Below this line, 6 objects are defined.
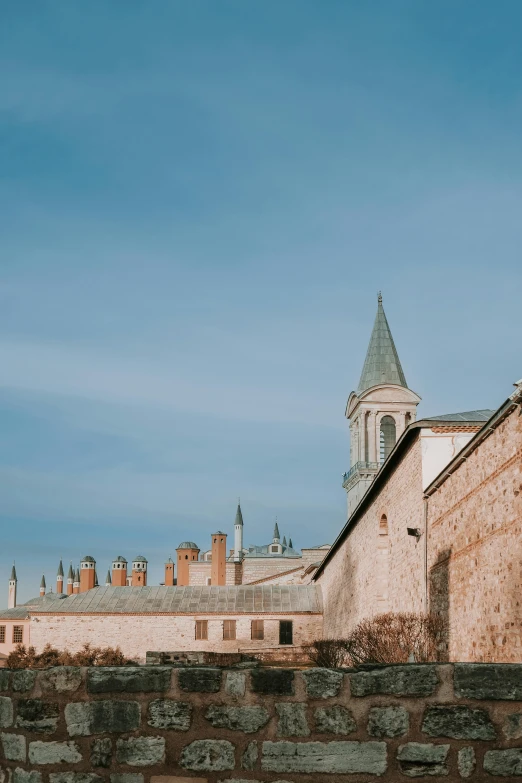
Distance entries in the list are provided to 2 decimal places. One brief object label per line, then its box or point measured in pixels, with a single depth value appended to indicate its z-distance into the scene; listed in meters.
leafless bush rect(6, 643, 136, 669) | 34.19
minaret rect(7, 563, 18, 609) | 128.25
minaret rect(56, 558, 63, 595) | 125.10
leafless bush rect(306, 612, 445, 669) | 16.44
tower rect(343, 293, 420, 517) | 49.69
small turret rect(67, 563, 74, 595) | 118.62
